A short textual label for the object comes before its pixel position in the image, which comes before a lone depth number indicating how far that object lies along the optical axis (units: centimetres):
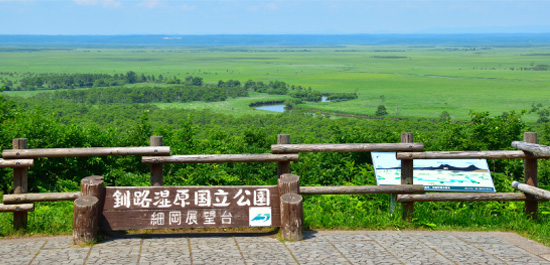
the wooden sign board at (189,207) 698
